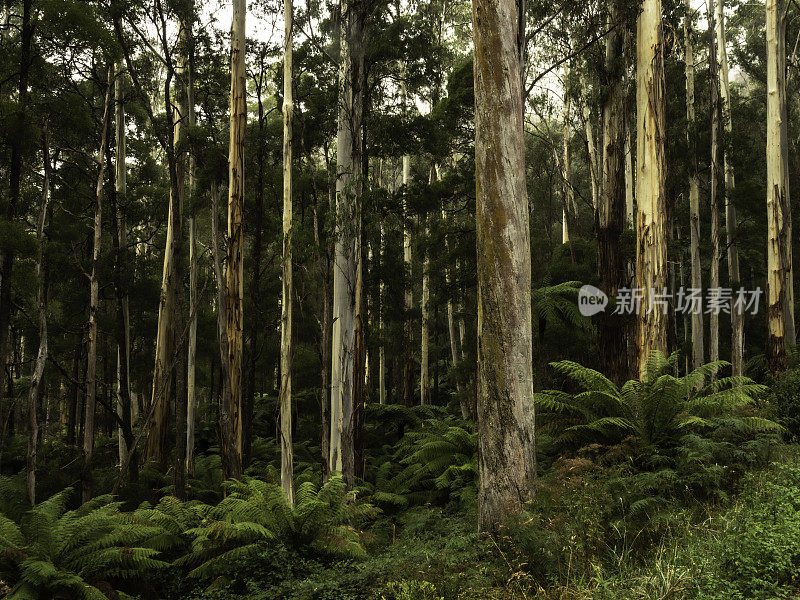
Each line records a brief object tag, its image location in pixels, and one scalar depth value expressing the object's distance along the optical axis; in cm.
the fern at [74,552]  542
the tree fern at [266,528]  591
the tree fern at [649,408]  632
